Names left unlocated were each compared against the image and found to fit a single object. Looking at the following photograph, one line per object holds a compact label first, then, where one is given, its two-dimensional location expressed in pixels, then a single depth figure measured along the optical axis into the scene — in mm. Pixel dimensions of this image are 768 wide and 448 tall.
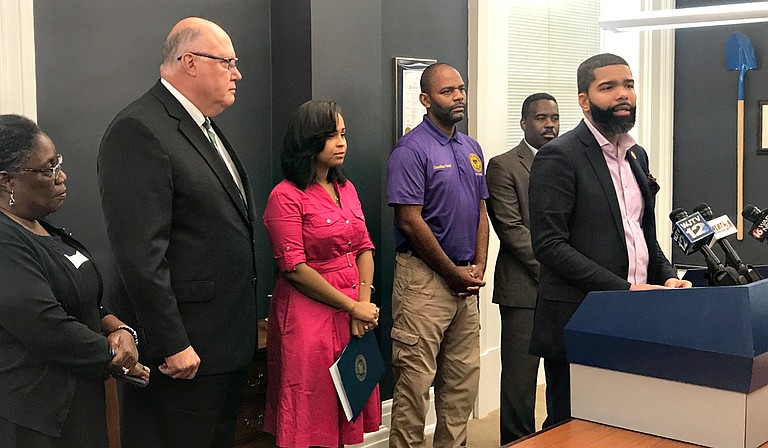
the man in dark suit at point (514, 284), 3943
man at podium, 2730
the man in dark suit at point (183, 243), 2400
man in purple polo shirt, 3703
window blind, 5039
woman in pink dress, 3213
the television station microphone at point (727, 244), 2164
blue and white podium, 1845
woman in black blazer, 2068
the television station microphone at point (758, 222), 2266
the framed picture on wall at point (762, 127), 5406
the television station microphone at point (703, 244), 2150
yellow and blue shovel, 5406
